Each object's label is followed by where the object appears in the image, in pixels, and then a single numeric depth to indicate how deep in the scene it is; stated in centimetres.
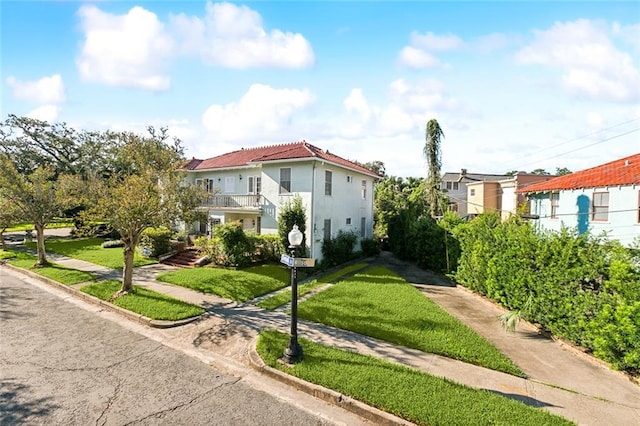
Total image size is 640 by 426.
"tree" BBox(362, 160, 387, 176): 5294
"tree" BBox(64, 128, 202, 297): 1122
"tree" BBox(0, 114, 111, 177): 3076
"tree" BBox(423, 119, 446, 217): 2686
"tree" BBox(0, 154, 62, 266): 1530
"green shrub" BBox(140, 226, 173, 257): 1986
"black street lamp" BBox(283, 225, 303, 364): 728
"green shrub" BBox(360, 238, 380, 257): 2456
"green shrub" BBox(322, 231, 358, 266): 1906
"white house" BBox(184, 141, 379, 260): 1808
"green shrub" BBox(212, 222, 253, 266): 1683
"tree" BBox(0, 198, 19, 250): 1600
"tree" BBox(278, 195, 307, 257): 1672
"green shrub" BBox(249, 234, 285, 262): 1784
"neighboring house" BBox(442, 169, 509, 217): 4447
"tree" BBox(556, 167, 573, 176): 9225
